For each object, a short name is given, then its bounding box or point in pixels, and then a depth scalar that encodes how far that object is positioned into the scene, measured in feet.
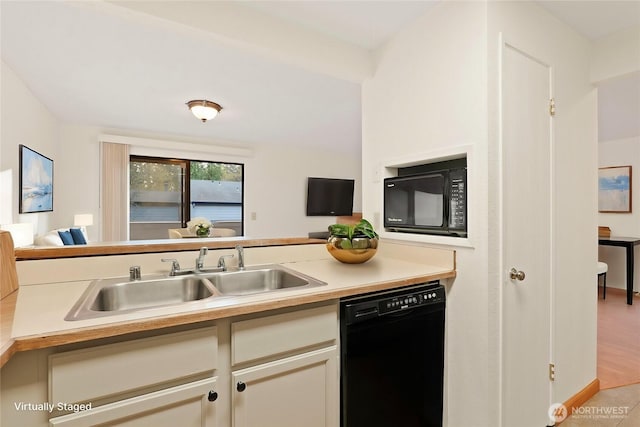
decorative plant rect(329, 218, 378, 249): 5.26
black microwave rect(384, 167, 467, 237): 4.64
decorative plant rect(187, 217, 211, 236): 8.43
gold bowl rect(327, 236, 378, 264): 5.24
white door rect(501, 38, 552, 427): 4.45
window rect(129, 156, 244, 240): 15.34
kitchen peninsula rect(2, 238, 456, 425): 2.47
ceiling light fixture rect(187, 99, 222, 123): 10.06
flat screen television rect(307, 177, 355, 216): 19.20
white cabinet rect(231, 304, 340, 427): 3.26
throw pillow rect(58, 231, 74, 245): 10.08
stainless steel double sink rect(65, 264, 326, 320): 3.89
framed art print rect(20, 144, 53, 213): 9.01
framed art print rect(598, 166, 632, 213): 13.03
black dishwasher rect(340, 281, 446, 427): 3.85
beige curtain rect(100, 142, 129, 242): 13.87
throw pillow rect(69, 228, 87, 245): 11.01
